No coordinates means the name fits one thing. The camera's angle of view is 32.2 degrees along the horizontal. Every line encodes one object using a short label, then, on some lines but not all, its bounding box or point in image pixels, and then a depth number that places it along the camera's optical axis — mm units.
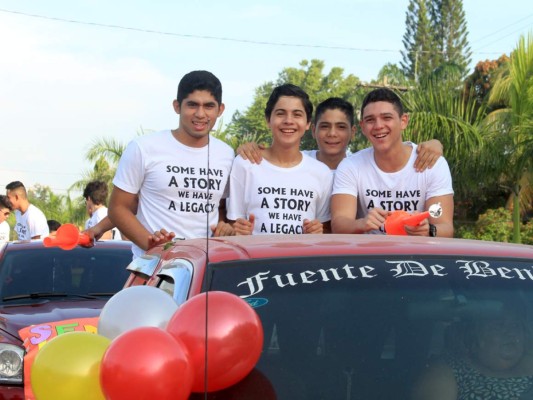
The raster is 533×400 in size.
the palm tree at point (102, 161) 23297
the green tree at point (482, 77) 33719
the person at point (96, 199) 10391
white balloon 2797
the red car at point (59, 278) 7297
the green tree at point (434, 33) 53438
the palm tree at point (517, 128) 14016
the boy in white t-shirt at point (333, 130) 6078
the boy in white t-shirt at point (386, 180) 5086
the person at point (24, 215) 11133
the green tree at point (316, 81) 56219
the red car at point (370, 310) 2689
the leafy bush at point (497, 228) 20594
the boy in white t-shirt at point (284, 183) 5094
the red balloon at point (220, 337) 2486
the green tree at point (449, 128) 14359
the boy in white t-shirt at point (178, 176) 5289
